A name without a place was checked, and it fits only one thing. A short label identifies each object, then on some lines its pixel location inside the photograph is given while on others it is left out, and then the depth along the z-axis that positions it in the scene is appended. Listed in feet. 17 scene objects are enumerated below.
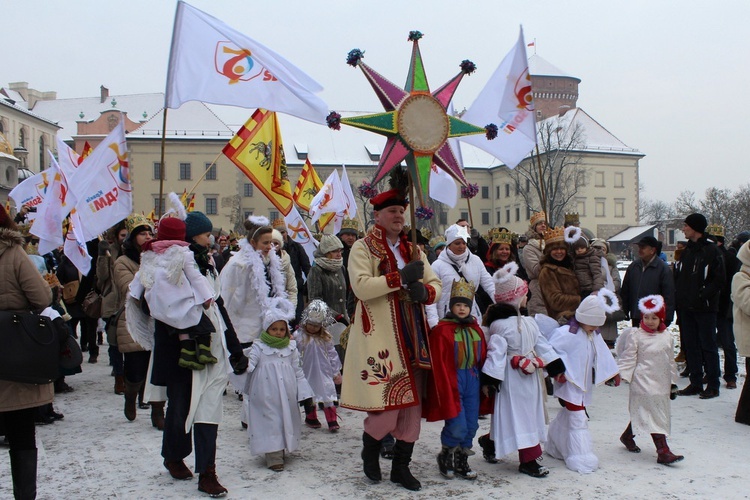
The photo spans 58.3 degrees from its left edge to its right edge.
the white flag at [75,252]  27.61
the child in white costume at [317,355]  22.41
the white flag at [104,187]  25.25
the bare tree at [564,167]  198.27
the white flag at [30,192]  43.83
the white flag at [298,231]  37.32
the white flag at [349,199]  46.34
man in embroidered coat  16.02
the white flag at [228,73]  20.81
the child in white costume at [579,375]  17.87
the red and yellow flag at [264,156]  28.45
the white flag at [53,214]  28.63
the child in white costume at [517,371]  17.12
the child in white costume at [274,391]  17.89
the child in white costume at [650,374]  18.40
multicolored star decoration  16.05
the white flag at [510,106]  26.63
